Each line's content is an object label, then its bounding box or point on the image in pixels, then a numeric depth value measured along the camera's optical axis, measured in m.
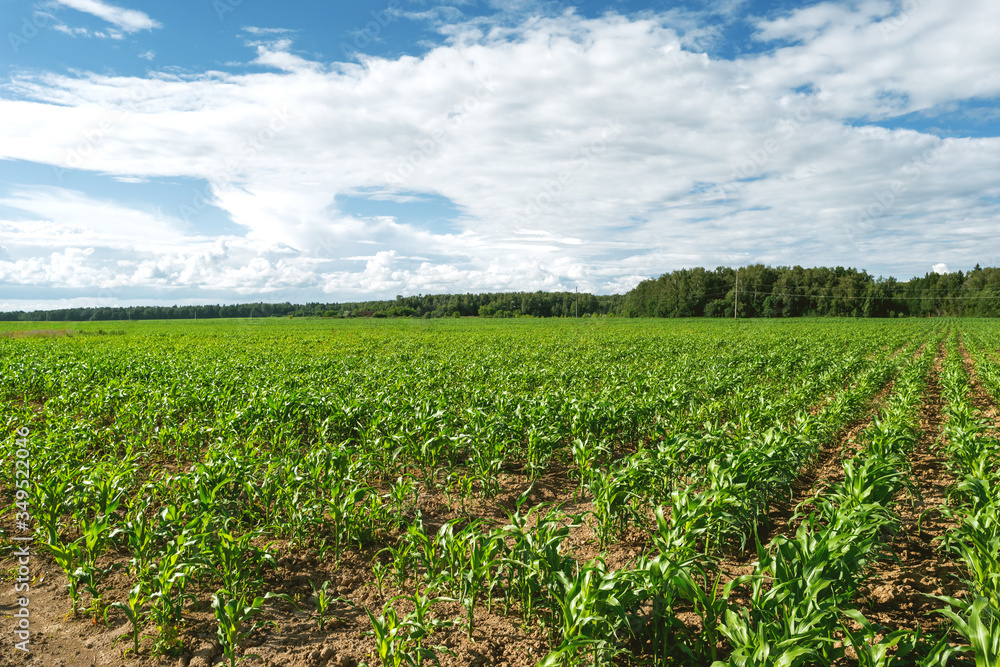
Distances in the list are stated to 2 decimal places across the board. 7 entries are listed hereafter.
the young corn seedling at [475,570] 3.50
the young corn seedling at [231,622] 3.14
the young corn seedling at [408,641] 2.95
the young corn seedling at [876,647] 2.43
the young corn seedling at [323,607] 3.69
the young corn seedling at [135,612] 3.31
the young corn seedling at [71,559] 3.73
